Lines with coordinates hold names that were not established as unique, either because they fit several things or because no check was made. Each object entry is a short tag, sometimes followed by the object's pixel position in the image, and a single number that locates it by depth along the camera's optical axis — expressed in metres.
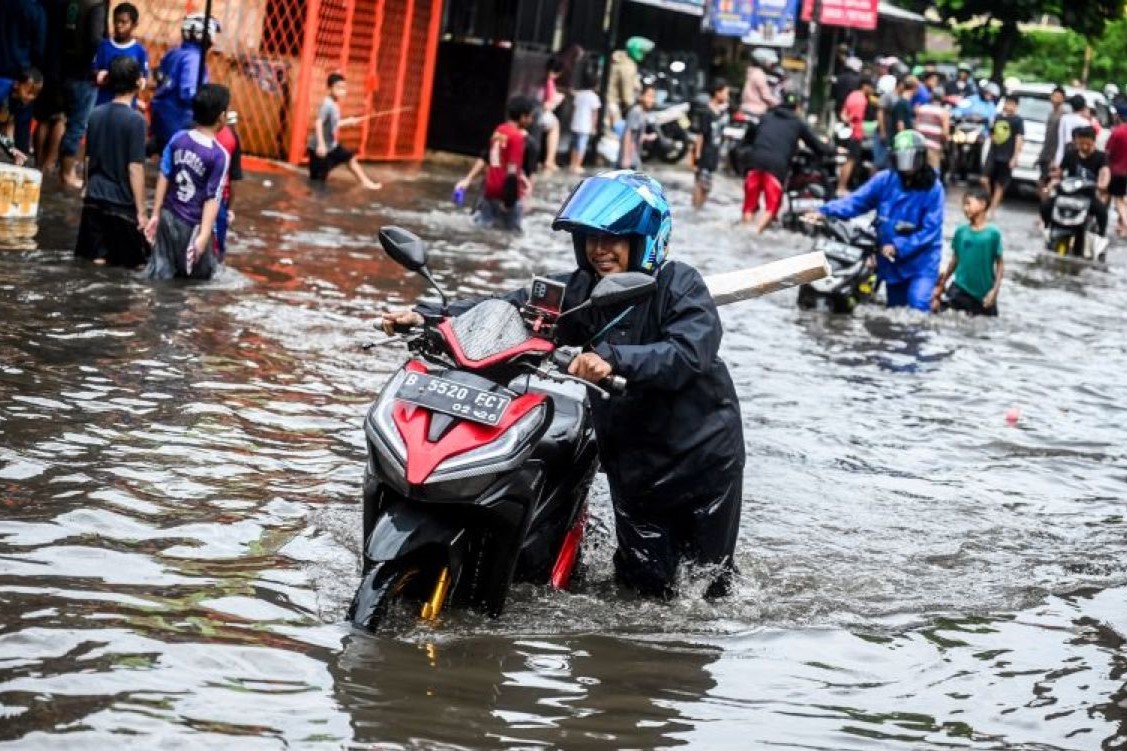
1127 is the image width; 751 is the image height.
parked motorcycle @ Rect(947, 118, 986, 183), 32.81
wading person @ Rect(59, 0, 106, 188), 15.79
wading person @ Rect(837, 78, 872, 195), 25.73
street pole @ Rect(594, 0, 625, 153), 28.19
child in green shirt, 14.65
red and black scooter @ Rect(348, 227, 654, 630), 5.12
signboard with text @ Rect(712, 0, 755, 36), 30.83
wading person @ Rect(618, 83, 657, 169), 25.86
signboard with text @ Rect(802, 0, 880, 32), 36.19
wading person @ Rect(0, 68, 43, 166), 14.90
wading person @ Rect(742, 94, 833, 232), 20.03
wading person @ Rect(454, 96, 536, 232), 16.72
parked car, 31.33
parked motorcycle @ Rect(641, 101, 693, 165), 29.59
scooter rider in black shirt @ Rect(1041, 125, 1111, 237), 21.95
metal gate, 20.34
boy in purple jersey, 11.23
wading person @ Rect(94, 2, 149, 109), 15.49
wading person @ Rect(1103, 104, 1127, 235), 25.09
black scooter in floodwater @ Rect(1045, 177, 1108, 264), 21.53
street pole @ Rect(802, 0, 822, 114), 30.99
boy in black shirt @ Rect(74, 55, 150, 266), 11.79
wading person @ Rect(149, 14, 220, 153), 15.36
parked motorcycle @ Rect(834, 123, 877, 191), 25.80
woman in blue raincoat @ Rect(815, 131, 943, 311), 14.30
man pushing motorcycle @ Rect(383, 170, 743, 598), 5.66
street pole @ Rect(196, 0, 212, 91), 14.93
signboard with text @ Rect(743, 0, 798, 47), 30.84
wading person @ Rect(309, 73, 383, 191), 19.20
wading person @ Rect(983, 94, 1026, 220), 27.91
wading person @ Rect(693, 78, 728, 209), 22.47
